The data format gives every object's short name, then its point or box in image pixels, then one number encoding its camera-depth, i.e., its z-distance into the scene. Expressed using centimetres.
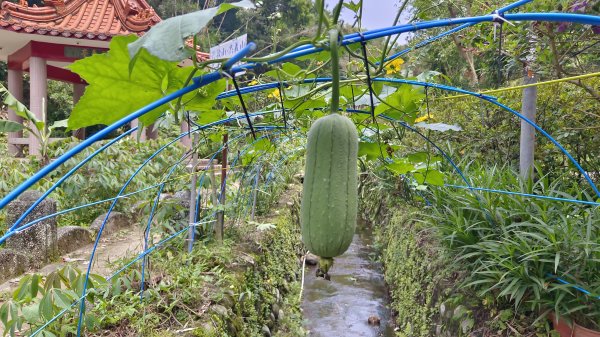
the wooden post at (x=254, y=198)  435
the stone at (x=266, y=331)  351
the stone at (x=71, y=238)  422
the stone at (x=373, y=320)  452
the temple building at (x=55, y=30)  709
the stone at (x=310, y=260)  637
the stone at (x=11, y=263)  347
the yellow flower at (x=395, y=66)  218
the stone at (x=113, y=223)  488
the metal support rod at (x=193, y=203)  303
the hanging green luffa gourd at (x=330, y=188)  83
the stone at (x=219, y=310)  259
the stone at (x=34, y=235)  376
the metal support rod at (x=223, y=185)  339
